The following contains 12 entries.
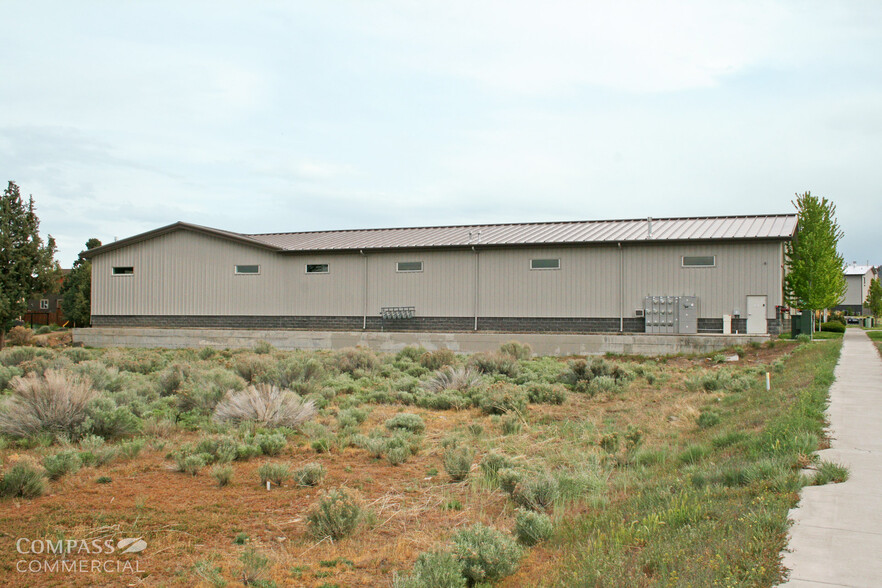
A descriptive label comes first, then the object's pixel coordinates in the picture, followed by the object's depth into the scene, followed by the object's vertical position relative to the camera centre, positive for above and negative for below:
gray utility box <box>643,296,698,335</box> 24.84 -0.29
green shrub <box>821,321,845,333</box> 34.78 -1.10
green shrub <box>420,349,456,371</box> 18.38 -1.54
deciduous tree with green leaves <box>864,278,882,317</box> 62.09 +0.90
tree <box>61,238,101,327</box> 47.19 +0.73
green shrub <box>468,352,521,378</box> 16.61 -1.52
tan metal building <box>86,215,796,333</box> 25.06 +1.33
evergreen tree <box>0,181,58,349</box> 31.86 +2.37
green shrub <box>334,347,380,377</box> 16.92 -1.48
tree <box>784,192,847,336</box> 31.48 +2.38
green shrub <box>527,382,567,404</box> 12.98 -1.78
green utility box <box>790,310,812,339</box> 27.44 -0.73
